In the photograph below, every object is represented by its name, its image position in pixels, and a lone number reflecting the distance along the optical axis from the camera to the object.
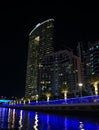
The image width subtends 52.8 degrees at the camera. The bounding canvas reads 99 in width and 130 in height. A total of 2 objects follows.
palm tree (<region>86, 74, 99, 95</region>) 32.34
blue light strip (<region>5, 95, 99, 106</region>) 20.12
